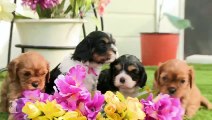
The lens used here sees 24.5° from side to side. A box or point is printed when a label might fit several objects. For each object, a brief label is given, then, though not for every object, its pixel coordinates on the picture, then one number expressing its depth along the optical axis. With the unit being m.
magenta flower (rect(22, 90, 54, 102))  1.03
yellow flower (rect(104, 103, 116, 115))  0.95
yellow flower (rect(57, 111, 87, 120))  0.92
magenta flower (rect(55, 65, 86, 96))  1.00
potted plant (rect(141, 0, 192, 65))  3.35
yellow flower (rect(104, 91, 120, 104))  0.98
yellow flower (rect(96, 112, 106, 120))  0.98
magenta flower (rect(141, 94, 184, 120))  1.06
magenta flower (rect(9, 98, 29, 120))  1.04
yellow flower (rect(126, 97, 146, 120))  0.97
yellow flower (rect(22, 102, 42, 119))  0.90
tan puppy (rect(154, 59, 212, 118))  1.56
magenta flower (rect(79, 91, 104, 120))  0.99
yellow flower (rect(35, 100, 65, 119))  0.90
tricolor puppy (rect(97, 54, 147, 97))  1.71
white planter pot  2.19
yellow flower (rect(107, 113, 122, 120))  0.96
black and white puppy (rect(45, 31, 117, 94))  1.76
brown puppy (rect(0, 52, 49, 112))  1.50
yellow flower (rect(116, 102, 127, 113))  0.96
